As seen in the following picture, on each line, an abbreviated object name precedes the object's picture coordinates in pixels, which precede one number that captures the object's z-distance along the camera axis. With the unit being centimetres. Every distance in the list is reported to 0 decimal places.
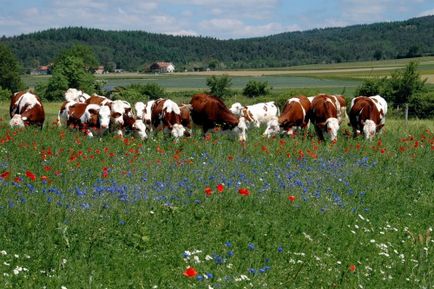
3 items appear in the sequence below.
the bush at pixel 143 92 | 6764
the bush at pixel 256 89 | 7688
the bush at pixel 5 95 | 7985
